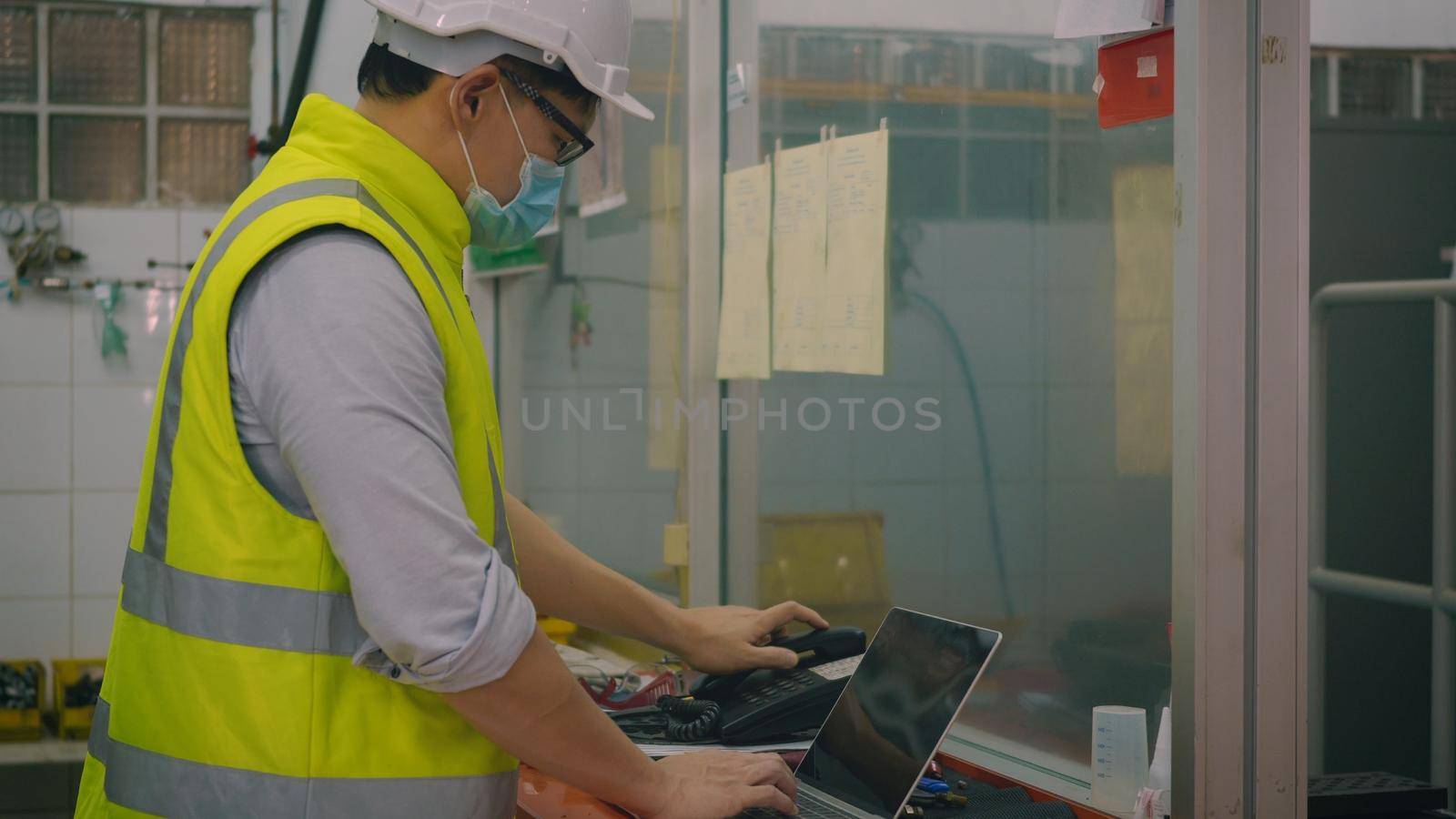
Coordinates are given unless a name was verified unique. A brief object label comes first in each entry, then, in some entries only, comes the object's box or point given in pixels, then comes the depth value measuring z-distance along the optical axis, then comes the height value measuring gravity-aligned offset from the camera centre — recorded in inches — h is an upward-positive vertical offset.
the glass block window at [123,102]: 170.9 +39.8
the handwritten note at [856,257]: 67.0 +7.9
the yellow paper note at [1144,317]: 49.8 +3.6
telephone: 57.5 -12.8
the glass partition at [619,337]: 88.4 +5.6
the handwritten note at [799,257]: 71.7 +8.5
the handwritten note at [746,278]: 77.0 +7.8
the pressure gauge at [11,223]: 167.6 +23.4
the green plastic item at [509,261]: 113.1 +13.2
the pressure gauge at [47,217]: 168.9 +24.2
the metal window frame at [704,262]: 82.2 +9.2
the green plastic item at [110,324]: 168.7 +10.8
